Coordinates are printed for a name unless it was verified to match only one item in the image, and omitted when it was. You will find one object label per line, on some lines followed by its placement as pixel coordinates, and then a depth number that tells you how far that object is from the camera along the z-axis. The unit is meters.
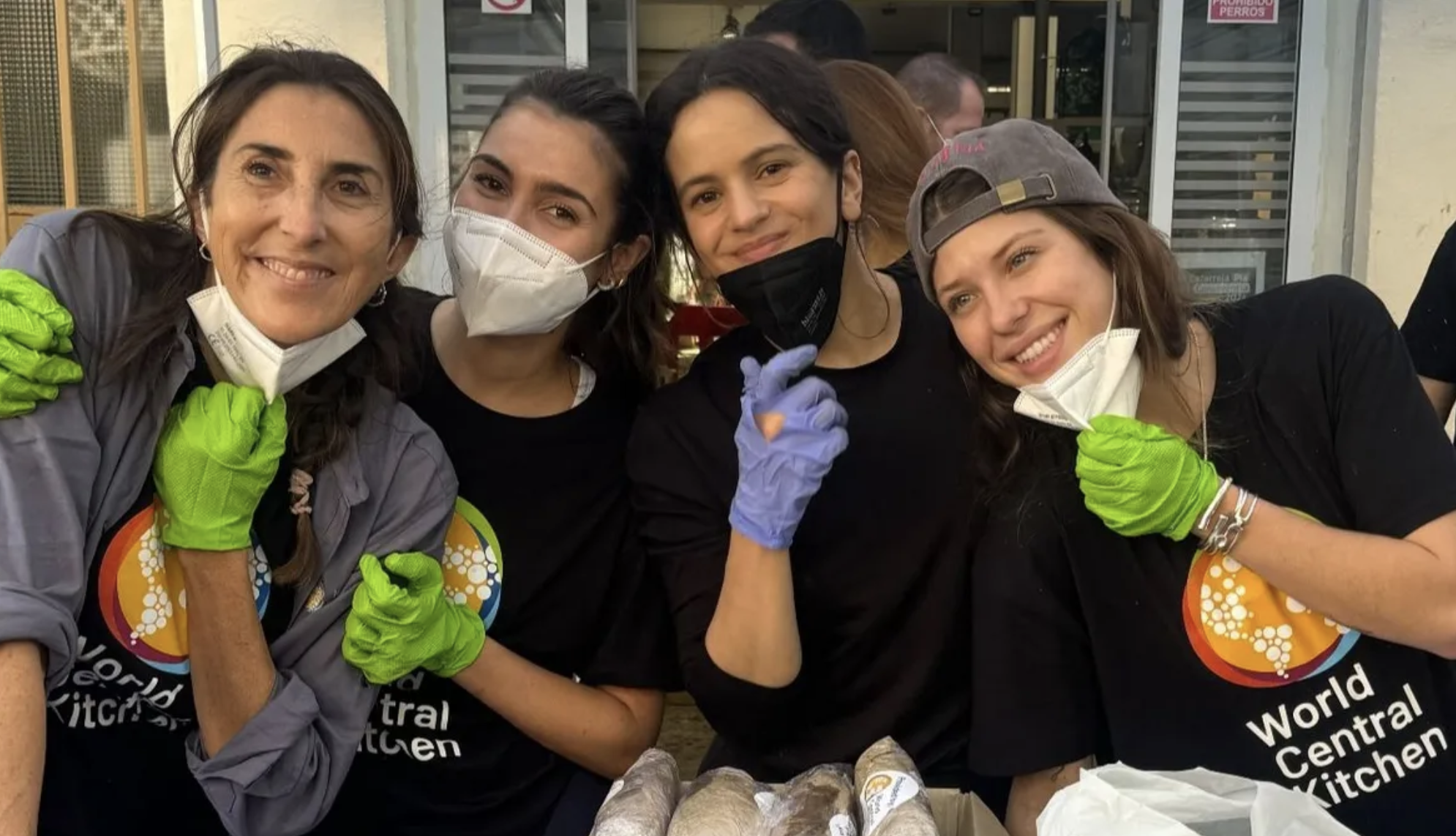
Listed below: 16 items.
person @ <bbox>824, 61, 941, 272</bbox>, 2.57
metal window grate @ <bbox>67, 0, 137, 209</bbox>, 4.62
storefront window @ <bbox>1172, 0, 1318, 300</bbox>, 4.92
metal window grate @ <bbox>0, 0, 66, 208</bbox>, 4.69
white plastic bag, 1.24
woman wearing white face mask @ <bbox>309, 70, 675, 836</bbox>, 1.99
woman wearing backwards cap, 1.61
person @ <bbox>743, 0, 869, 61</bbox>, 3.54
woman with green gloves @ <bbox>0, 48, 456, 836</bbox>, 1.58
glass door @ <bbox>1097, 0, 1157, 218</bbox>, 5.12
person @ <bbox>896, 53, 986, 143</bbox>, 4.00
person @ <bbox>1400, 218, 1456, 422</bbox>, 2.67
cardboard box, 1.51
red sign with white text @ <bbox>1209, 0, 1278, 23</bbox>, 4.86
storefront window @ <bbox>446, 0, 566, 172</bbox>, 4.73
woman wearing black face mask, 1.91
